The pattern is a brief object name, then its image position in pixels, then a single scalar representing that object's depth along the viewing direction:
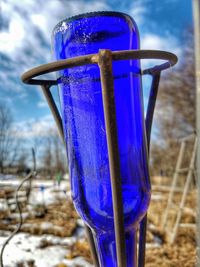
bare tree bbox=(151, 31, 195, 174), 12.68
